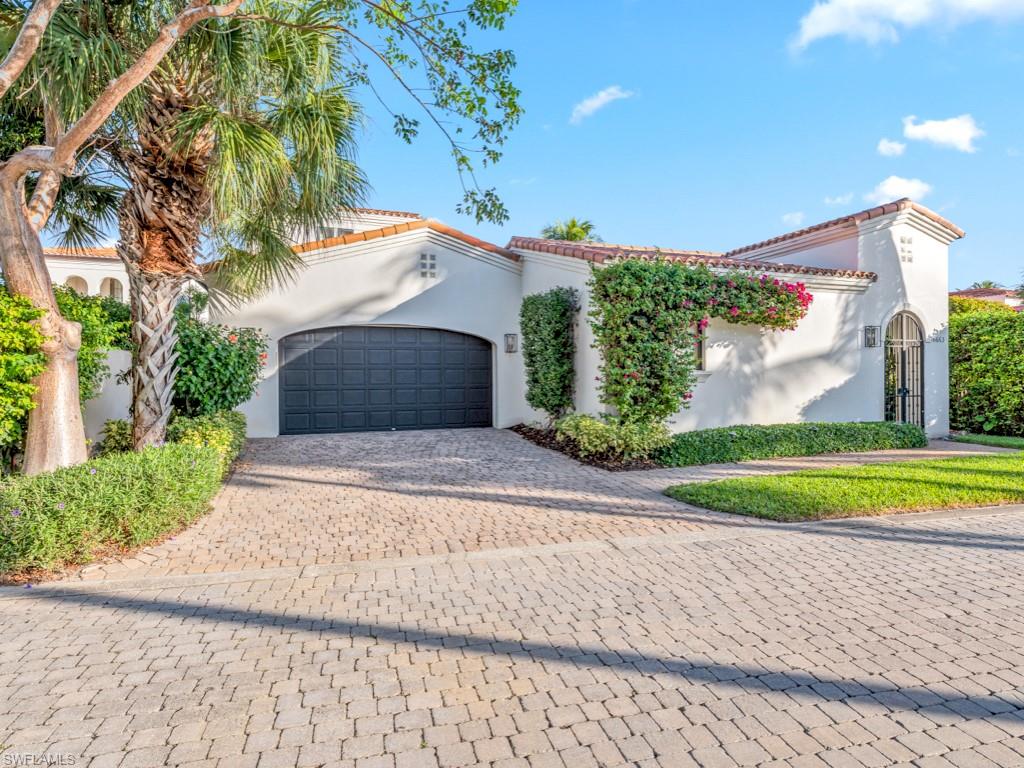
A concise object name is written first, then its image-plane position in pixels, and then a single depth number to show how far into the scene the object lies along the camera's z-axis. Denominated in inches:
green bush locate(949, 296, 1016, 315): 666.8
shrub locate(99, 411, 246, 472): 329.4
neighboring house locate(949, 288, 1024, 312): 1100.3
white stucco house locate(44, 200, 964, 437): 481.1
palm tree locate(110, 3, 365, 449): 277.7
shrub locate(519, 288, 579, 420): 484.7
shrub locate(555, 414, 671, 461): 391.5
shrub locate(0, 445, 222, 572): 185.5
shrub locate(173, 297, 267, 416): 364.2
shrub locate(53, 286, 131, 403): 318.3
